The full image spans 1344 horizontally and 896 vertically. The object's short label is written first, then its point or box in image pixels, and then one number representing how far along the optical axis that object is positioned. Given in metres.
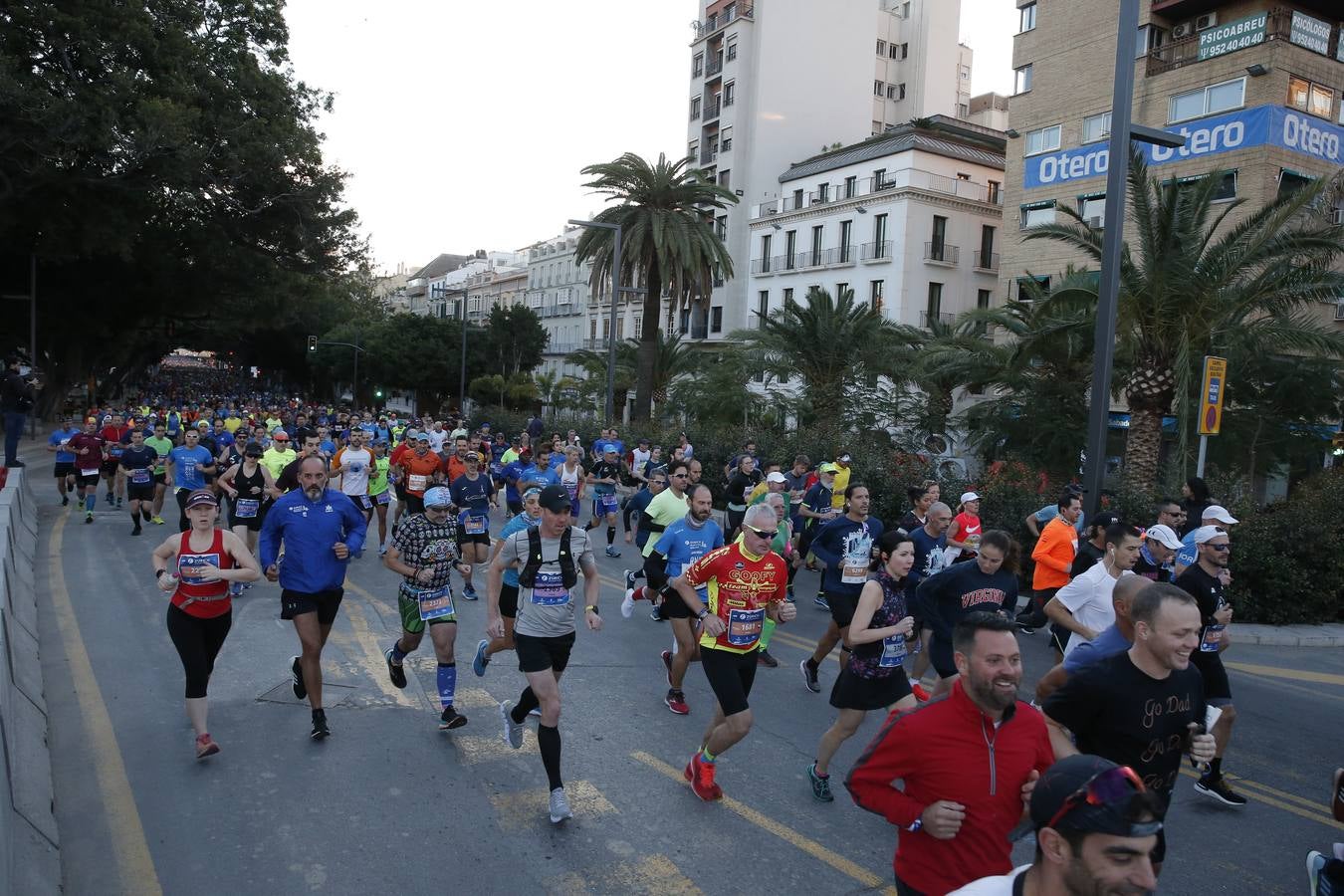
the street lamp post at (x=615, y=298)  25.86
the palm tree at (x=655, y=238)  30.47
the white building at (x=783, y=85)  52.56
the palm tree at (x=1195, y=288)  14.66
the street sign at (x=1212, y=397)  11.82
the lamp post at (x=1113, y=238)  10.45
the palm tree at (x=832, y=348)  24.91
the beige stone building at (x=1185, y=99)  26.47
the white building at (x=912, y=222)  41.84
